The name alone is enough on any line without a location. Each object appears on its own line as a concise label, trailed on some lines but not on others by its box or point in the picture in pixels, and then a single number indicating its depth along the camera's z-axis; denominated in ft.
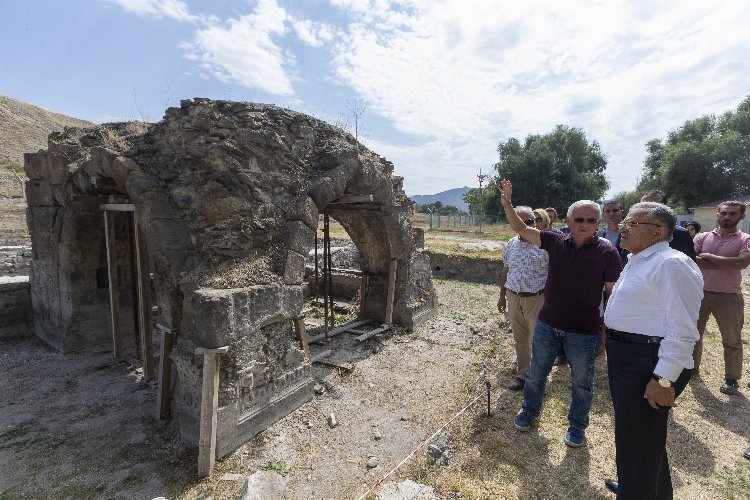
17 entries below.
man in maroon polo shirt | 10.12
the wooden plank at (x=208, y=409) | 10.92
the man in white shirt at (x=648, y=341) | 6.77
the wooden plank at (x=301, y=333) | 15.19
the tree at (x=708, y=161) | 78.54
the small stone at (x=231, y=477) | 10.77
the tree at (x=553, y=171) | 99.00
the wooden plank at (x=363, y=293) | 24.58
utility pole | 113.70
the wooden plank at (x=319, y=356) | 18.34
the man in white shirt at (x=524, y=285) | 13.80
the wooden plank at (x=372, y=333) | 20.98
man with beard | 13.73
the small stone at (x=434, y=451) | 11.20
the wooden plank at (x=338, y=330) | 21.02
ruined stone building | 12.55
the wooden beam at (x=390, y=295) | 23.31
